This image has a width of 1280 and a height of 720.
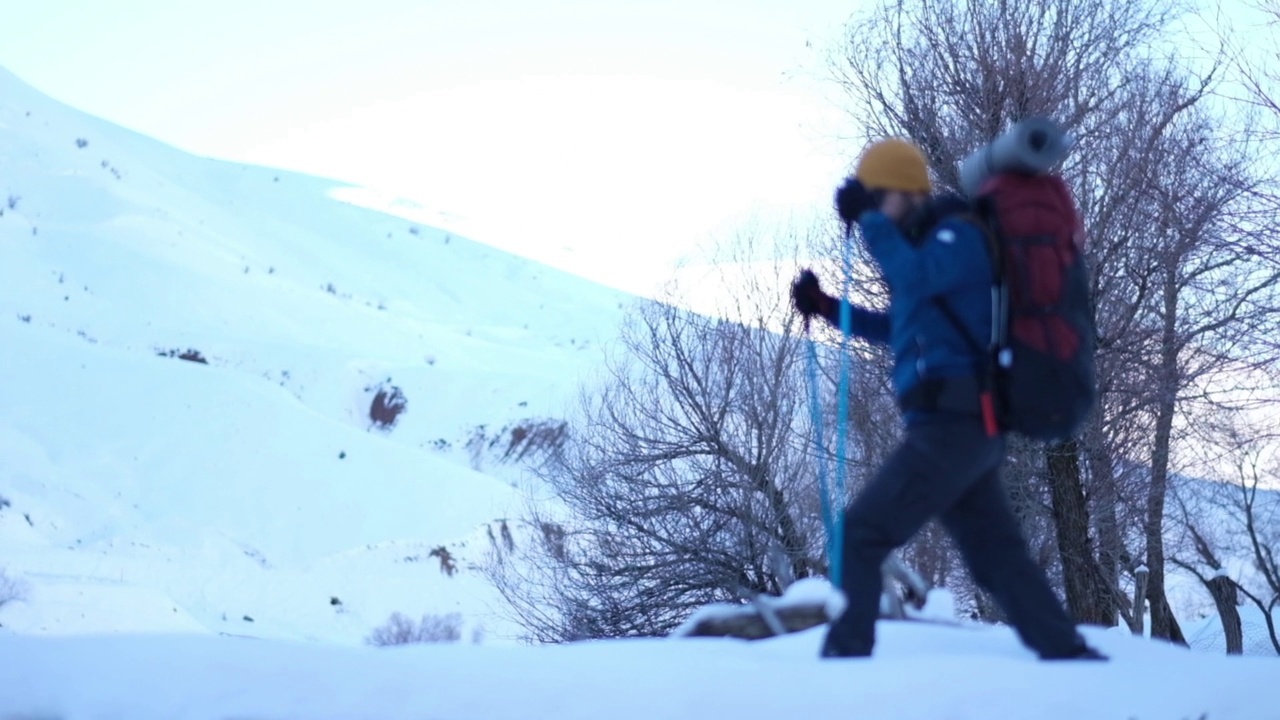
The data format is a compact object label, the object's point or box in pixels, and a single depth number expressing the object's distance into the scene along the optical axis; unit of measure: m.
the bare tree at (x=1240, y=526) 15.45
